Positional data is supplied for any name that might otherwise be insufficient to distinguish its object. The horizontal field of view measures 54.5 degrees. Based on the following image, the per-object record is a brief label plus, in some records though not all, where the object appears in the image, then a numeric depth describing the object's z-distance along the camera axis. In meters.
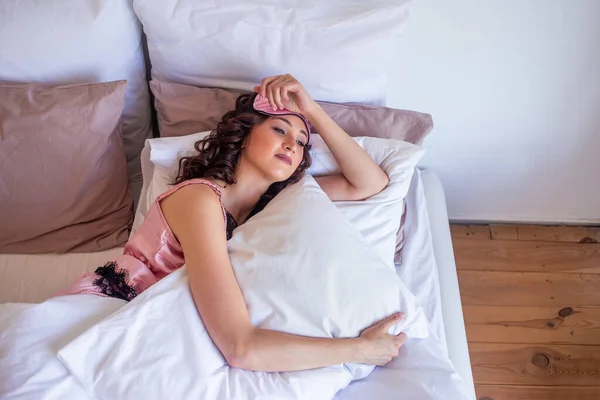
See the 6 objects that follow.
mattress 1.14
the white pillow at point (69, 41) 1.41
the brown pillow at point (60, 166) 1.39
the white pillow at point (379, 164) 1.32
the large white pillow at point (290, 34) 1.38
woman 1.06
